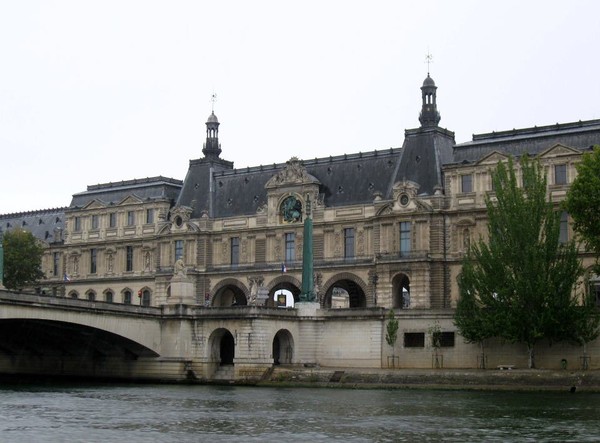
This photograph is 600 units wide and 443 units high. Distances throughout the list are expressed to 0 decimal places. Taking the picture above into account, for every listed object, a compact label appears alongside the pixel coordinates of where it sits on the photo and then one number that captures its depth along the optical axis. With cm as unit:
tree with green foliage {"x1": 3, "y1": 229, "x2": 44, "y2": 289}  12494
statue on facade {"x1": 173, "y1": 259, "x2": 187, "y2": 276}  9681
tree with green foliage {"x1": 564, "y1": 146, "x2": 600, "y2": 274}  7944
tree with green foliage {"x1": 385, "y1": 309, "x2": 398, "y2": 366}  9119
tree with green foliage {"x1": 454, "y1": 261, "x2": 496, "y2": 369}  8488
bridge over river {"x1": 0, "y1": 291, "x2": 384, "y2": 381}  9081
